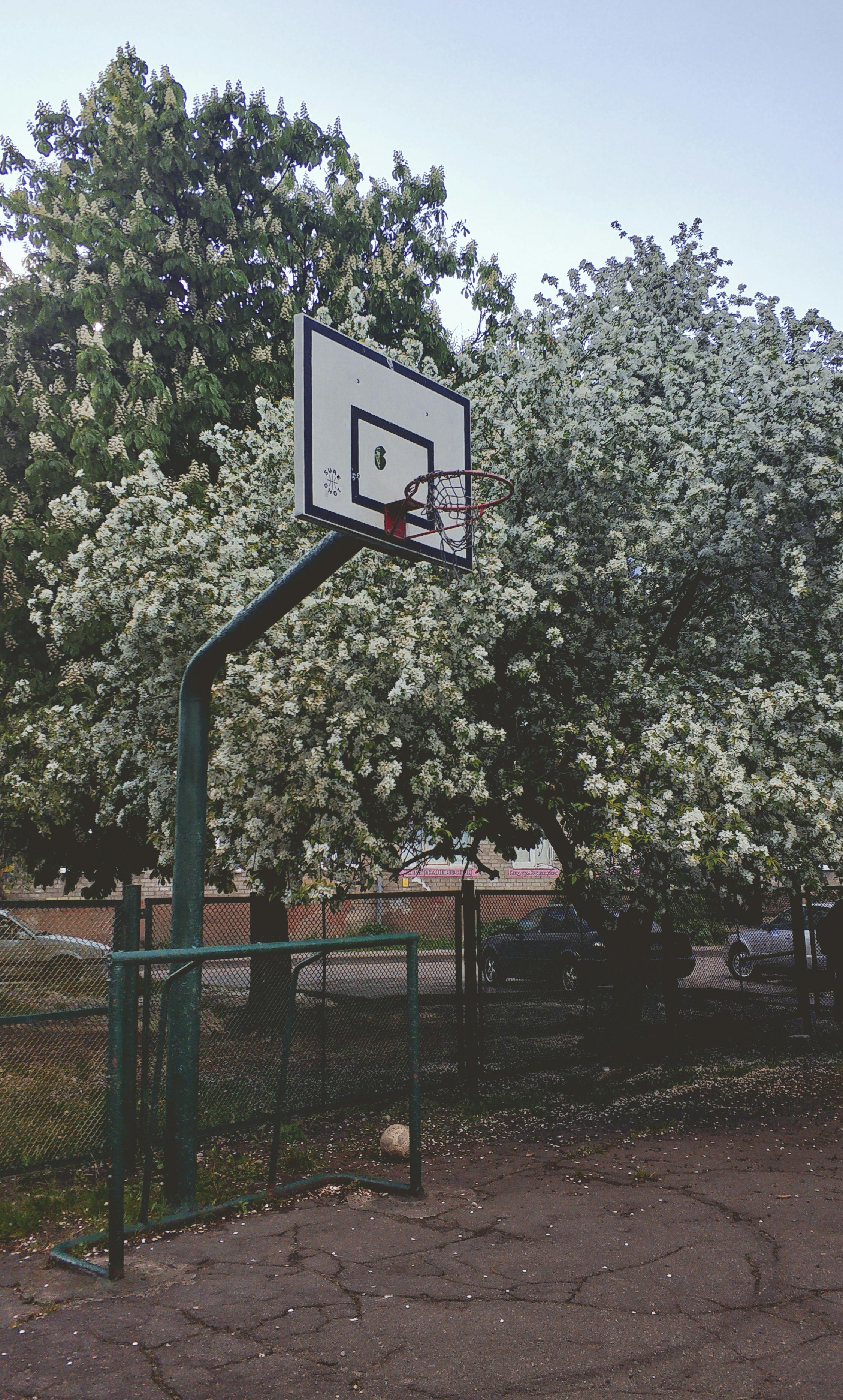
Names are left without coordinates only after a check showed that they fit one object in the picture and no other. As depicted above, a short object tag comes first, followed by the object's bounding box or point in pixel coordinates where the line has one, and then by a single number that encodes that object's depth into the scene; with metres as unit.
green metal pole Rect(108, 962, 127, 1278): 5.36
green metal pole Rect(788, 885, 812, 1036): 13.48
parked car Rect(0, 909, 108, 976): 6.62
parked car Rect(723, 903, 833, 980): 20.41
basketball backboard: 6.34
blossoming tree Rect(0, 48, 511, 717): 13.42
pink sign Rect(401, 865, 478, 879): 30.92
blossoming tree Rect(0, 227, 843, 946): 8.80
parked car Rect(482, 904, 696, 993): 10.27
